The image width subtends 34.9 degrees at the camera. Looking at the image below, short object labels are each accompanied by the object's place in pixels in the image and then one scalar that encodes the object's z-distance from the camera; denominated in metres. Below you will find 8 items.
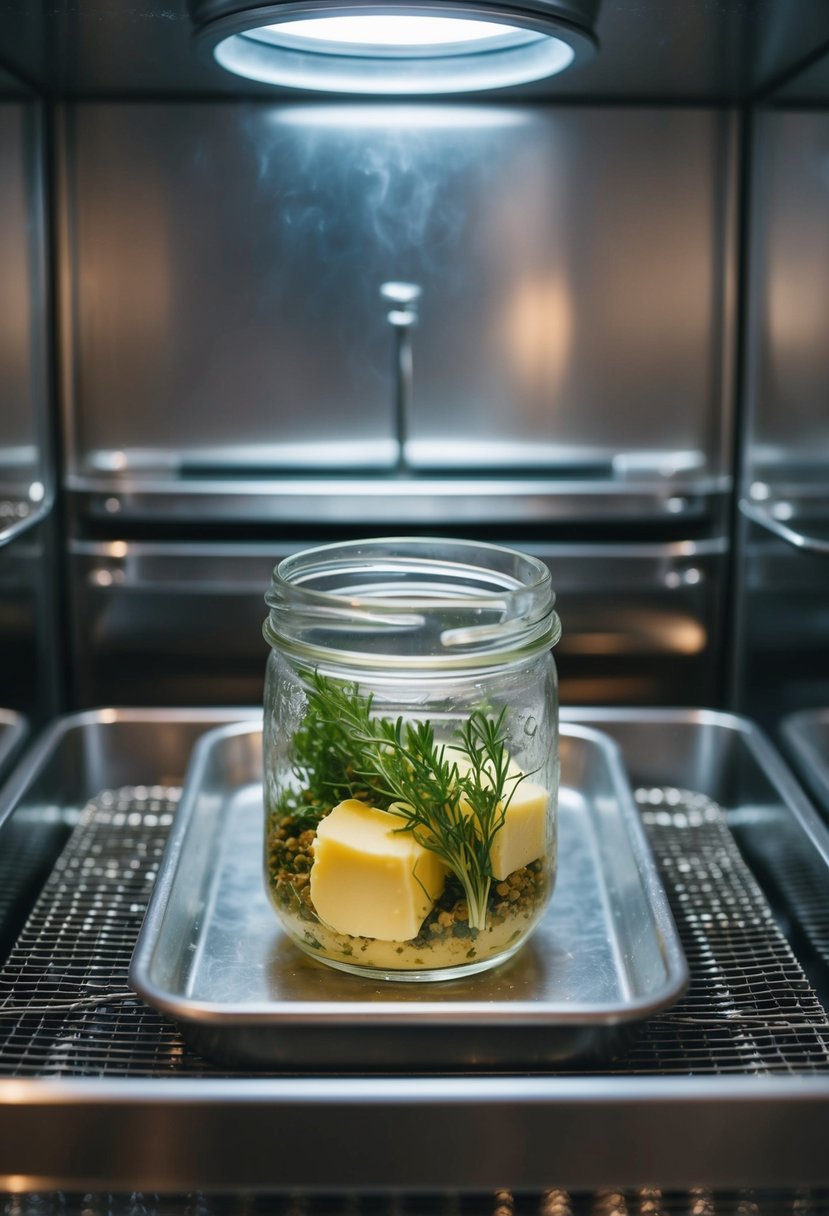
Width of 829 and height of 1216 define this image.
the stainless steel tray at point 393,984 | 0.58
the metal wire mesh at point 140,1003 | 0.62
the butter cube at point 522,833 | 0.63
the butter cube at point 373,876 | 0.60
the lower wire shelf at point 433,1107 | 0.54
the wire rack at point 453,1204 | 0.55
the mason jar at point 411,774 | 0.61
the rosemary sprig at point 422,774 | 0.61
